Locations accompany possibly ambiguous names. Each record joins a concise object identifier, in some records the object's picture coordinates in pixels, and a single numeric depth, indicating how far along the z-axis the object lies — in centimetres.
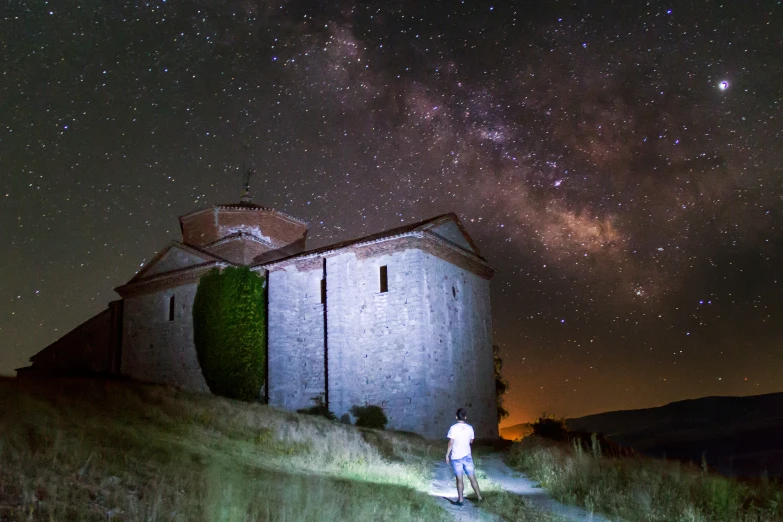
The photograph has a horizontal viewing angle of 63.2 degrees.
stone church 2245
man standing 1014
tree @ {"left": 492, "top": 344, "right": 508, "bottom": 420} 2998
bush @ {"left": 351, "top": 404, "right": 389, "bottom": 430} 2198
